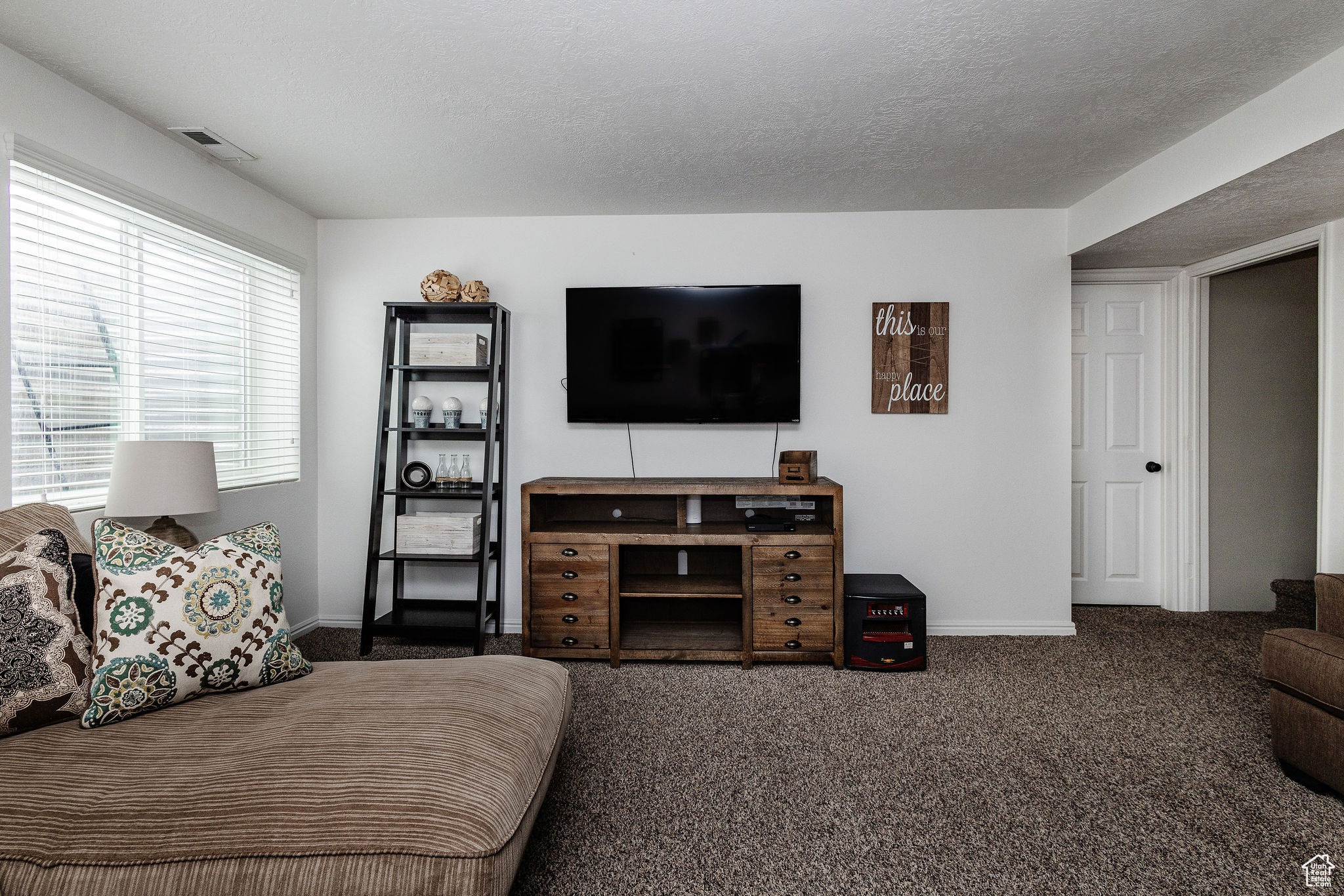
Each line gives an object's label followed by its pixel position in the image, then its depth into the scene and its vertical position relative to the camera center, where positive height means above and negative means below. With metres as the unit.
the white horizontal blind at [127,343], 2.04 +0.42
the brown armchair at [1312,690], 1.81 -0.71
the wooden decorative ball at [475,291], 3.26 +0.83
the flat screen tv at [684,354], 3.30 +0.52
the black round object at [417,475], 3.27 -0.13
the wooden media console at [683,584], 2.94 -0.65
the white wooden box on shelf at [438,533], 3.16 -0.42
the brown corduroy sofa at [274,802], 1.09 -0.67
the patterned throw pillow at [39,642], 1.38 -0.45
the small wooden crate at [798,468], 3.04 -0.08
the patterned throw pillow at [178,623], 1.48 -0.44
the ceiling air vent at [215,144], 2.47 +1.26
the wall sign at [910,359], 3.38 +0.52
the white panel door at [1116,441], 3.80 +0.08
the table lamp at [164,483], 2.06 -0.12
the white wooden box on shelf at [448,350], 3.23 +0.52
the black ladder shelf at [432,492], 3.13 -0.13
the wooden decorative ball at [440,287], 3.23 +0.85
